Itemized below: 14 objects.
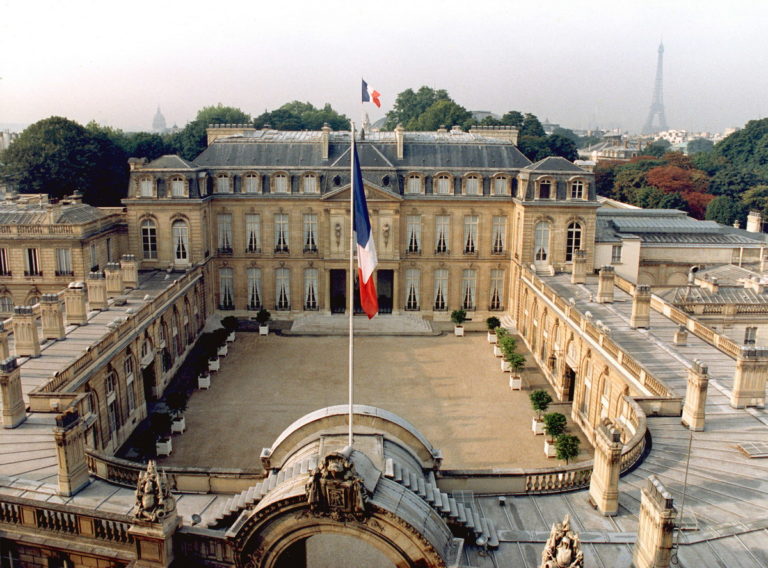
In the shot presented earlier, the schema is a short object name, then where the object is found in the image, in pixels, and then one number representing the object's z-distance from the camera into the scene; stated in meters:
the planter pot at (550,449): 29.30
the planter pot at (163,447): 29.14
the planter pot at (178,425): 31.45
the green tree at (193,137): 87.00
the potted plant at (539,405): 31.75
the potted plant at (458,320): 46.59
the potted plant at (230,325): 44.62
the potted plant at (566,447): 26.78
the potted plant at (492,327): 45.31
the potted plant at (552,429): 28.81
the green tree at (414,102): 129.62
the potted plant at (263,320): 46.50
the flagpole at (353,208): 17.42
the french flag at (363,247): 17.42
